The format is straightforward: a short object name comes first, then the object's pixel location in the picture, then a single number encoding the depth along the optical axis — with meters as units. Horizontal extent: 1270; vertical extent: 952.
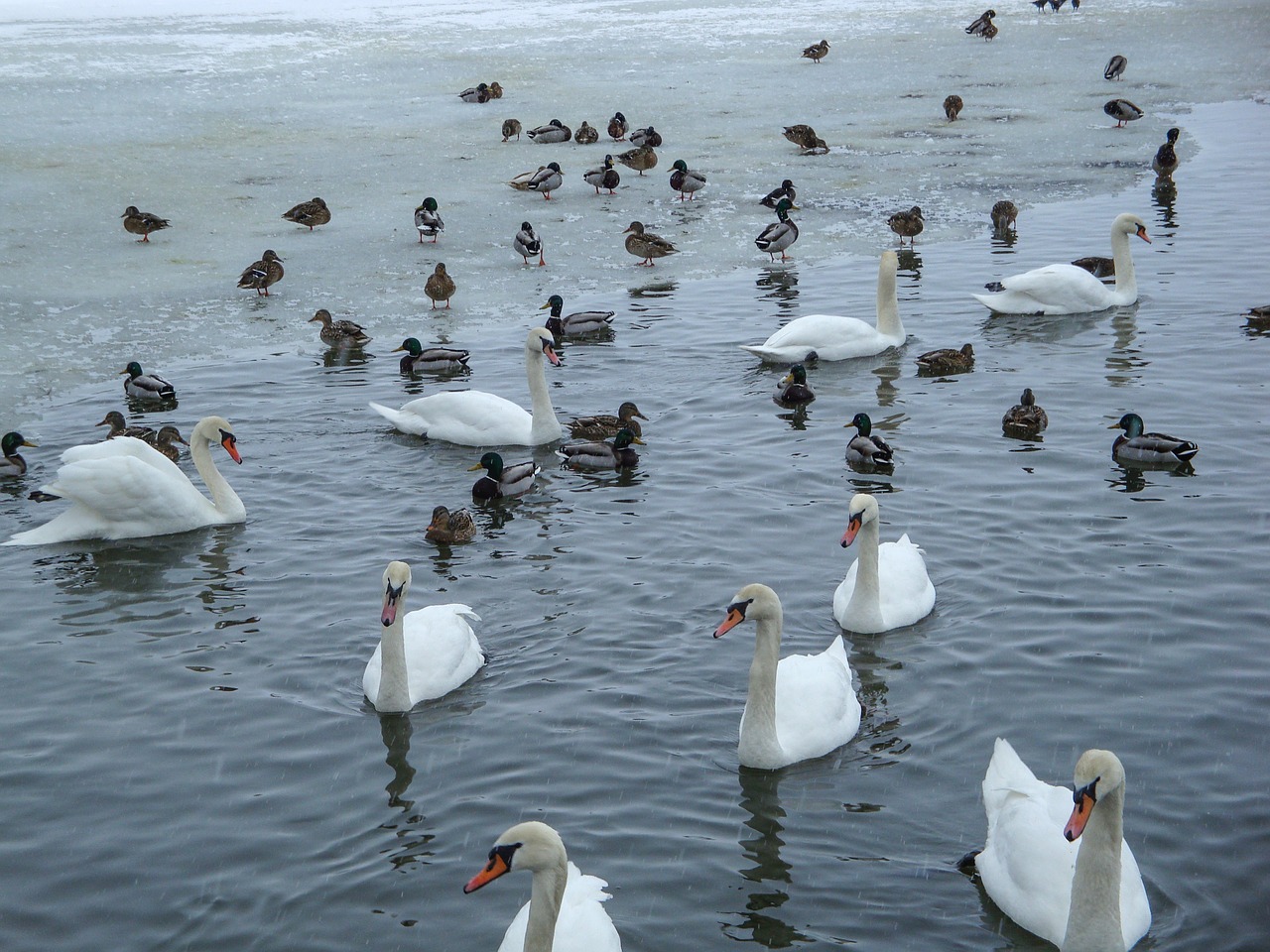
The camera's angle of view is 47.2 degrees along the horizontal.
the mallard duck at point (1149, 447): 11.37
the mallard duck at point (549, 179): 21.84
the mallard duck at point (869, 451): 11.64
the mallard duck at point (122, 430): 12.46
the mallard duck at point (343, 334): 15.32
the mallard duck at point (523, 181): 22.17
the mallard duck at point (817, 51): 32.16
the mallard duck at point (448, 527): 10.68
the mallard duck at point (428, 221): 19.02
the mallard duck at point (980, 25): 35.04
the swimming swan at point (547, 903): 5.50
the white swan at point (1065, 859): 5.90
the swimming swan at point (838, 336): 14.63
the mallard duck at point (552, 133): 25.67
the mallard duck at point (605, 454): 12.00
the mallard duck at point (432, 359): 14.76
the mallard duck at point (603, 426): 12.55
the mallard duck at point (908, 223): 18.56
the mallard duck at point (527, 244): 18.14
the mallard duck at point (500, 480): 11.56
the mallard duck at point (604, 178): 22.34
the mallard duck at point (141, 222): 19.34
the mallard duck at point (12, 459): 11.94
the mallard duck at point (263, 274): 17.05
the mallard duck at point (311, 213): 19.92
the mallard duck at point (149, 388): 13.75
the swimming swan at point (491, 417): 12.96
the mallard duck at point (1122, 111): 25.06
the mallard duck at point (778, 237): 18.20
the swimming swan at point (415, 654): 8.15
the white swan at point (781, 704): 7.62
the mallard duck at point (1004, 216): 19.03
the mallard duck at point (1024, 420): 12.13
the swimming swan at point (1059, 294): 15.74
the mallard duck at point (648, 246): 18.11
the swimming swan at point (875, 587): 8.95
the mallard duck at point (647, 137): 23.81
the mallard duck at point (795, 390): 13.46
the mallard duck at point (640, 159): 23.33
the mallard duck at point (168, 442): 12.61
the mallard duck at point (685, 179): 21.22
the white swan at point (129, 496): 10.80
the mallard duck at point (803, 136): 23.67
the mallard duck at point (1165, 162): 21.33
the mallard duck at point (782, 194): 20.10
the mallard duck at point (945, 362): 14.17
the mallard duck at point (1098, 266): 17.11
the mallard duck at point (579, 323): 15.59
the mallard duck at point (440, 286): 16.59
